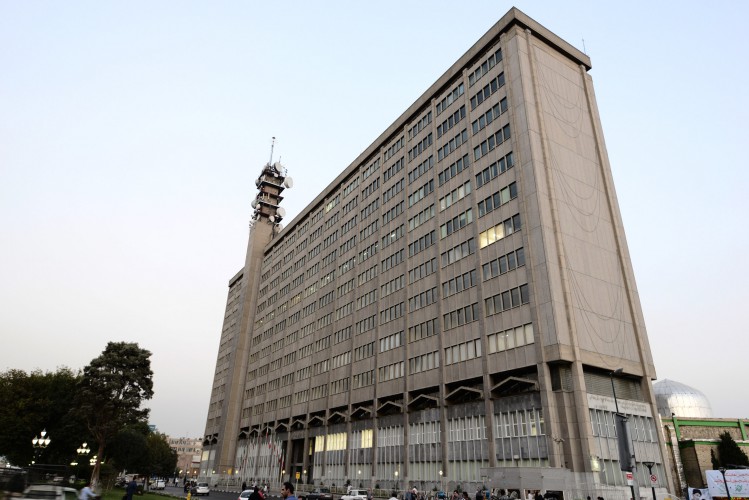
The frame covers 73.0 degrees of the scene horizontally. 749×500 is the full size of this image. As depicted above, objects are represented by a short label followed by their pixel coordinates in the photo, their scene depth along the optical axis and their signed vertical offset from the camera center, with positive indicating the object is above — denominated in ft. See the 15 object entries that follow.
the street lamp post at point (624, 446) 86.69 +6.36
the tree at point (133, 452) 285.23 +13.33
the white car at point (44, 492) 81.30 -2.67
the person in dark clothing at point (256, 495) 50.29 -1.51
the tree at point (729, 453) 194.39 +12.39
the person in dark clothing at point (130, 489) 90.31 -2.14
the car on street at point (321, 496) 158.33 -4.74
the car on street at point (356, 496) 140.16 -3.98
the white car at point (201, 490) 219.98 -5.01
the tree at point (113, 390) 193.16 +30.63
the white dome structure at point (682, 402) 237.86 +36.84
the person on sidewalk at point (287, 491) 44.72 -0.98
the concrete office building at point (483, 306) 149.07 +60.09
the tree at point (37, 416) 209.05 +22.23
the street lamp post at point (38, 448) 217.11 +10.46
